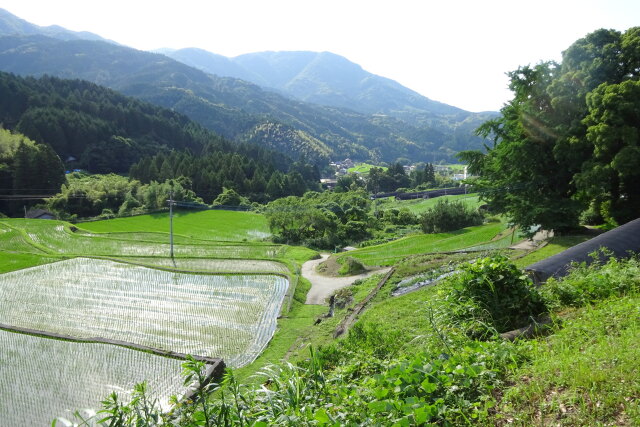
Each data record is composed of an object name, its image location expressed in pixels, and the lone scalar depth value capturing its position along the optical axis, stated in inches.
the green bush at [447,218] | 1471.5
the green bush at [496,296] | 229.6
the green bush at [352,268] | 937.5
